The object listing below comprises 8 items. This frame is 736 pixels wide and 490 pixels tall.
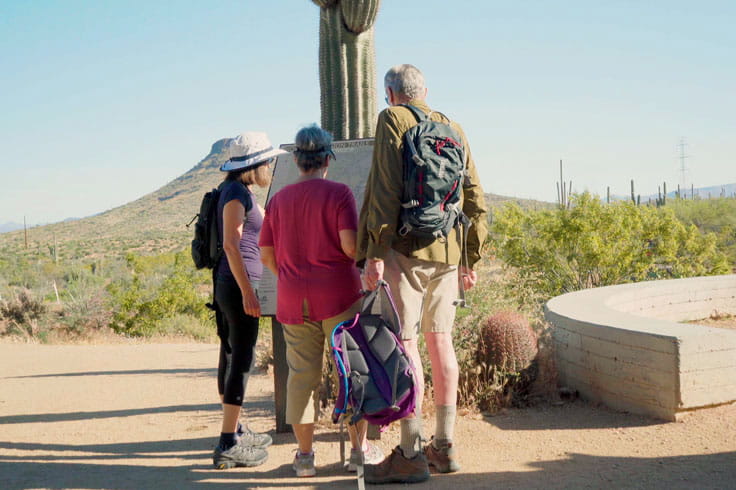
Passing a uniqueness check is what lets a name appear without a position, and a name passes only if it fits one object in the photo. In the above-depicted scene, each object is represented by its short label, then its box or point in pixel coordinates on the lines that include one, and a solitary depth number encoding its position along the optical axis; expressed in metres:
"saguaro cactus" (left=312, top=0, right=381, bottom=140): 7.11
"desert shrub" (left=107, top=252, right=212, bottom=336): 16.28
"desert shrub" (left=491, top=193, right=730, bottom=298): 12.80
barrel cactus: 6.10
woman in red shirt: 3.98
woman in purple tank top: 4.41
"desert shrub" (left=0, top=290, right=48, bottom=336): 15.19
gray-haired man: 3.91
